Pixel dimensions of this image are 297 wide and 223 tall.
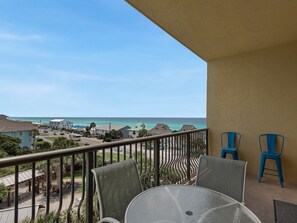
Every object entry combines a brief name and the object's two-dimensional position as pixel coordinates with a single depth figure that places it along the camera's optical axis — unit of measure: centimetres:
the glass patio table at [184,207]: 113
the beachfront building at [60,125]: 2870
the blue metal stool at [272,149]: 341
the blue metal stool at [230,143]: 385
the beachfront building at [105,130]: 2576
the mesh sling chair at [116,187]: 136
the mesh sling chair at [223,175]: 162
